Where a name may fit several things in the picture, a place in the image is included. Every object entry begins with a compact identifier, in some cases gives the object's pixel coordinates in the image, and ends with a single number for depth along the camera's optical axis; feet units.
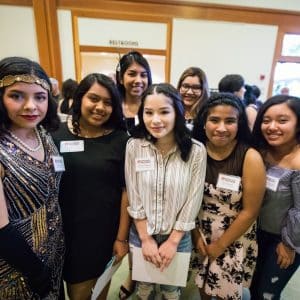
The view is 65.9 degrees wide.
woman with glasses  6.02
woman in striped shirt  3.71
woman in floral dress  3.76
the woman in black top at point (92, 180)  3.75
